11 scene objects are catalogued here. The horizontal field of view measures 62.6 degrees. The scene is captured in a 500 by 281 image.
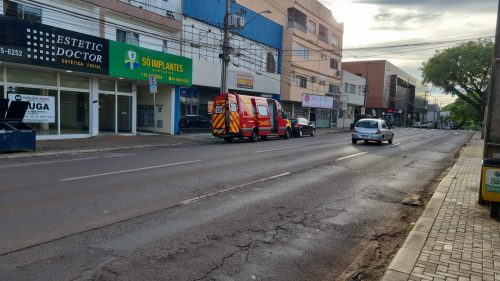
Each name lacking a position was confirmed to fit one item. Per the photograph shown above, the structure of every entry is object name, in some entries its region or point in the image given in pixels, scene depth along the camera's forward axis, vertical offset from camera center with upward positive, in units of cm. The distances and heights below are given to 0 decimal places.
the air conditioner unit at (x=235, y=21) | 2652 +589
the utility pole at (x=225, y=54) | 2542 +352
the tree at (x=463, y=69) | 5081 +646
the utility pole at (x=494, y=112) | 758 +17
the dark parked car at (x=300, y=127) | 3186 -106
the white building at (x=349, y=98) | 5984 +274
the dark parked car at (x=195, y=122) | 2922 -88
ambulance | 2352 -31
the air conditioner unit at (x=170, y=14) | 2684 +624
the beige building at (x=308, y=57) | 4269 +679
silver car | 2392 -86
